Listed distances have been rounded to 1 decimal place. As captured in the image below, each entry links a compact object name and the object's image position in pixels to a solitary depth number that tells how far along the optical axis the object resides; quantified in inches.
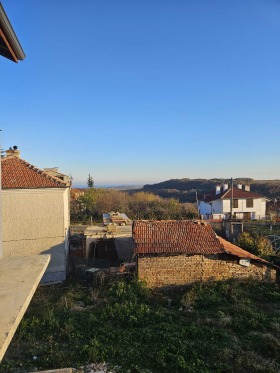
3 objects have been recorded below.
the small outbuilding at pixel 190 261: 558.6
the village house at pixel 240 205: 1795.0
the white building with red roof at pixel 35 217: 637.3
